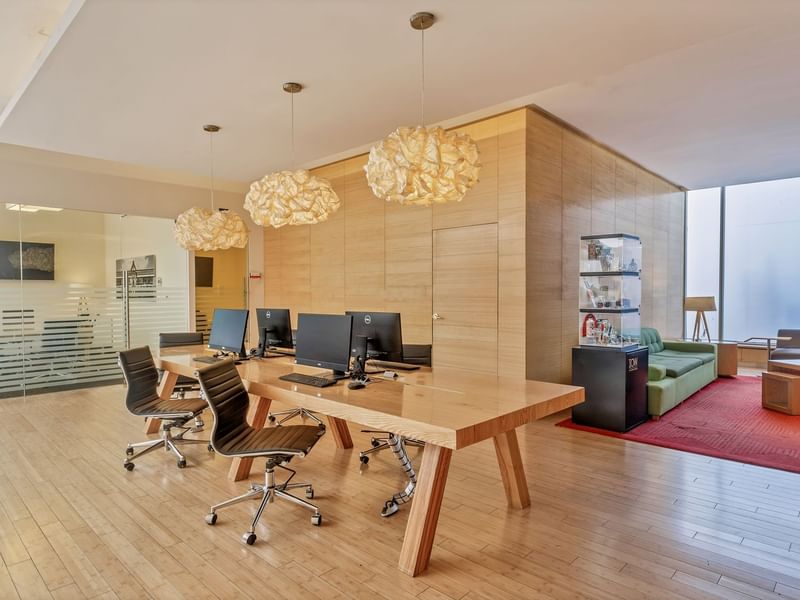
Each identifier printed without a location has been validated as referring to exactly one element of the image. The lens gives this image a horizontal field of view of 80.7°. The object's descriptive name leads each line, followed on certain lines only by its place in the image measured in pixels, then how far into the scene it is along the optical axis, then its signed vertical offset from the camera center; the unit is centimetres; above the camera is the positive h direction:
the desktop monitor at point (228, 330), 445 -38
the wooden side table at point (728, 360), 790 -115
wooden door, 557 -8
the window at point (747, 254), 873 +73
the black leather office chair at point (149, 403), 390 -98
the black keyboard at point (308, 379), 324 -63
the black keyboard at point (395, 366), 397 -65
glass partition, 654 -3
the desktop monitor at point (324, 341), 339 -38
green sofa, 530 -103
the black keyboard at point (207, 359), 437 -65
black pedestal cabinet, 486 -100
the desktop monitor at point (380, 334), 381 -36
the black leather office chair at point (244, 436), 283 -94
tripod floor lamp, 868 -26
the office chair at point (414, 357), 441 -66
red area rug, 423 -145
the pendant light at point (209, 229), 532 +70
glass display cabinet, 504 +1
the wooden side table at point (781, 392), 558 -122
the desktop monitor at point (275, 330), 457 -38
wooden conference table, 237 -66
